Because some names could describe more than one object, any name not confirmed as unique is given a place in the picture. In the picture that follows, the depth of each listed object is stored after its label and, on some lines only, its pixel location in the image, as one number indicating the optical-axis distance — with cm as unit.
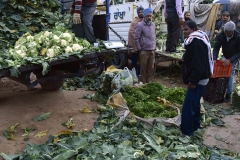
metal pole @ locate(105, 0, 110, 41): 609
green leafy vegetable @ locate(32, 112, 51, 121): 465
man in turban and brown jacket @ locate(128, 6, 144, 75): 735
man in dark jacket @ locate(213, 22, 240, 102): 586
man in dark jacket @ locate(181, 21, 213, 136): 384
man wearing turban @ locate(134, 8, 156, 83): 648
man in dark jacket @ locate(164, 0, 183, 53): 709
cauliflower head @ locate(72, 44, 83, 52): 476
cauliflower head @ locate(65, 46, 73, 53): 467
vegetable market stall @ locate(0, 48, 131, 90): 427
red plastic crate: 600
